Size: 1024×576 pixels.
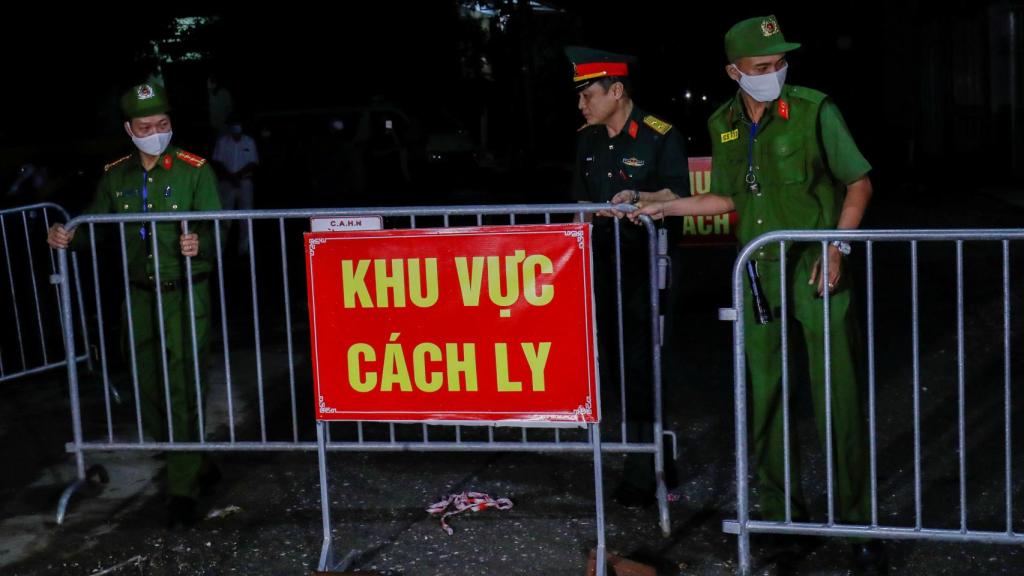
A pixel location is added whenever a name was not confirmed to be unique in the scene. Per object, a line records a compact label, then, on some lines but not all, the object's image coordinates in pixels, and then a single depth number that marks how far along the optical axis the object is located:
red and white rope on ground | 6.06
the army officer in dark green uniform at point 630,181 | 6.00
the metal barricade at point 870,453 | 4.93
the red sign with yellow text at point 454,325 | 5.07
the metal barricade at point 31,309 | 9.07
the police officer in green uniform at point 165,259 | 6.21
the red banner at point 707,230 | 10.30
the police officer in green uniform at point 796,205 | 5.12
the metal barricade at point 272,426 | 5.84
